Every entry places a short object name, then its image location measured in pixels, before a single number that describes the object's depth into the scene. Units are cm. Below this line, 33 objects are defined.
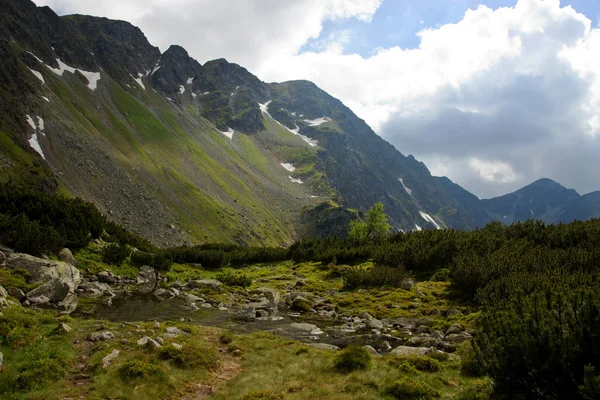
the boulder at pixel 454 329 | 1973
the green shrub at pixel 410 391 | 1088
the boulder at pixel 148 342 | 1439
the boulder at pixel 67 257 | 3034
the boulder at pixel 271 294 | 3024
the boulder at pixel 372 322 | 2243
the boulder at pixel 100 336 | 1517
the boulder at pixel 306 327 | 2148
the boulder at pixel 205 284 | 3403
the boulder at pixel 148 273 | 3543
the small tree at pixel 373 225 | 7956
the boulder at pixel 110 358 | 1271
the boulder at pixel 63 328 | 1515
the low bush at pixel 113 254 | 3525
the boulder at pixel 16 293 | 1933
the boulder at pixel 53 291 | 2064
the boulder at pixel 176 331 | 1752
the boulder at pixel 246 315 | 2384
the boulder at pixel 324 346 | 1701
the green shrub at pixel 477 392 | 977
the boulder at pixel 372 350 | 1584
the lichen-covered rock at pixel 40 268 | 2317
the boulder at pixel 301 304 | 2816
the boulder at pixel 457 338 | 1772
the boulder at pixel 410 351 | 1559
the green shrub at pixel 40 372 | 1057
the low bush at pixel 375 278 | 3469
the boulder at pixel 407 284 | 3326
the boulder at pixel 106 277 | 3071
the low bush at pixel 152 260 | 3819
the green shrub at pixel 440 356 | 1462
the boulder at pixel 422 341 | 1762
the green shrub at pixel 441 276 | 3588
